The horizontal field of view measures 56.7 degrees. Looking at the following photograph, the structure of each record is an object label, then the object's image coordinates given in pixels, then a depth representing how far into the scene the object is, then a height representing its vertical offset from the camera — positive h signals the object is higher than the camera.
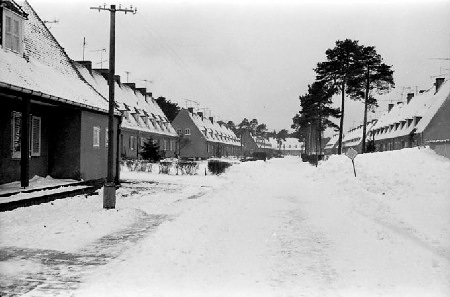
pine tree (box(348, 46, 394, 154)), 40.94 +7.56
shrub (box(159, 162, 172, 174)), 29.22 -1.08
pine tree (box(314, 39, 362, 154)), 40.75 +8.73
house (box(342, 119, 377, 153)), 79.66 +3.12
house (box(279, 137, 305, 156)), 176.41 +2.43
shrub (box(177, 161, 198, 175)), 29.06 -1.06
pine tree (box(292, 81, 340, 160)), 44.34 +5.91
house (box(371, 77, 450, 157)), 42.66 +3.92
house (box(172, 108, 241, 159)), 68.12 +2.63
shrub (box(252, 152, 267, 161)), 65.56 -0.48
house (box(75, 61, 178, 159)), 40.44 +4.17
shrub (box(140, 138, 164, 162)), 34.84 -0.07
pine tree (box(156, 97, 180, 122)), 84.31 +9.18
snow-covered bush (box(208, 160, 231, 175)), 29.83 -1.06
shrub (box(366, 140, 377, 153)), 39.77 +0.52
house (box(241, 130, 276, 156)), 116.81 +3.29
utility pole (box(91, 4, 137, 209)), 12.63 +1.06
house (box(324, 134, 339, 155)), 123.05 +1.94
